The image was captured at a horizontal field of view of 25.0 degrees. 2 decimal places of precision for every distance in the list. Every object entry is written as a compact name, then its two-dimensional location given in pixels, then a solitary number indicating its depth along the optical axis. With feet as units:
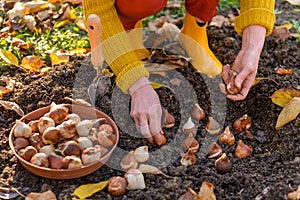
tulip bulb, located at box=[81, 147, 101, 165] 4.62
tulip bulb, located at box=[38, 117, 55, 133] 4.78
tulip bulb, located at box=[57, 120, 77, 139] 4.74
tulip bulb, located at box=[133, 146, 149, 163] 4.82
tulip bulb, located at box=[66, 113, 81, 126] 4.83
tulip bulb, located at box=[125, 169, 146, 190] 4.63
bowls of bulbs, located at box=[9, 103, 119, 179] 4.60
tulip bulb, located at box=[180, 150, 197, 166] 4.88
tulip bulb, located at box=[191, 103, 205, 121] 5.30
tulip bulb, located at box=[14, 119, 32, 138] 4.78
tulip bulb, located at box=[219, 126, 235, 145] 5.15
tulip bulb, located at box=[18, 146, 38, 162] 4.66
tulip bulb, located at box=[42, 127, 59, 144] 4.71
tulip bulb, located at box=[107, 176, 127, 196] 4.58
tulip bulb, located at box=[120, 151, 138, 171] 4.77
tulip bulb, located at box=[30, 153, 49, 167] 4.59
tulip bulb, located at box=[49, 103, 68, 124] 4.87
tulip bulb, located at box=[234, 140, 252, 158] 5.03
